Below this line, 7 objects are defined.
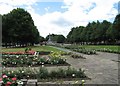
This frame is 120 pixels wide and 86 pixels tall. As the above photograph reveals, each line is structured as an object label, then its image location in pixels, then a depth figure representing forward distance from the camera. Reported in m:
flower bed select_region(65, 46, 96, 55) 11.61
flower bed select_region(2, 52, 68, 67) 6.09
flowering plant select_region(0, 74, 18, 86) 2.48
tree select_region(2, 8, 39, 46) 23.52
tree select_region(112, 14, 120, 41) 27.04
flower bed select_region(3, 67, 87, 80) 3.79
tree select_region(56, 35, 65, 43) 61.45
